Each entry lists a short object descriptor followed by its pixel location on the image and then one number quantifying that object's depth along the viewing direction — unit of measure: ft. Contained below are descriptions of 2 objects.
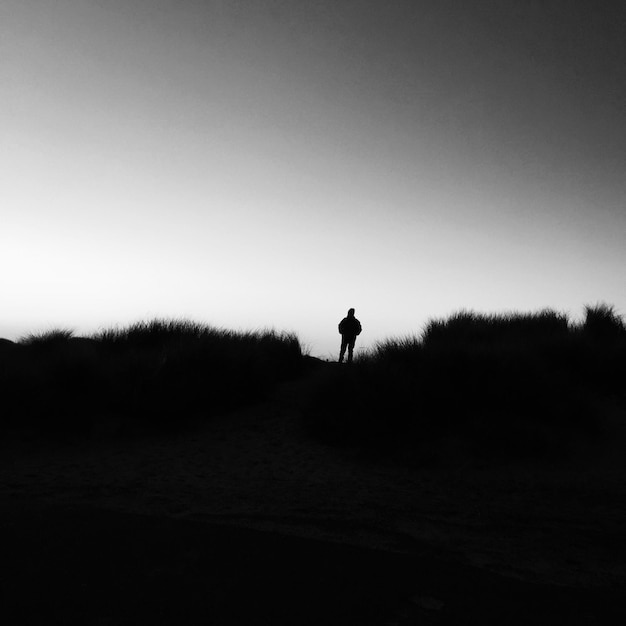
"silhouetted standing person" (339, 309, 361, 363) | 51.67
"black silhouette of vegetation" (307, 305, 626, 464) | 24.25
